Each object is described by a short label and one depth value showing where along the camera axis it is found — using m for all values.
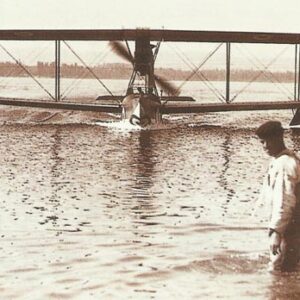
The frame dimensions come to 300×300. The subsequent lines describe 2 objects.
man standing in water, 5.76
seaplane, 31.30
